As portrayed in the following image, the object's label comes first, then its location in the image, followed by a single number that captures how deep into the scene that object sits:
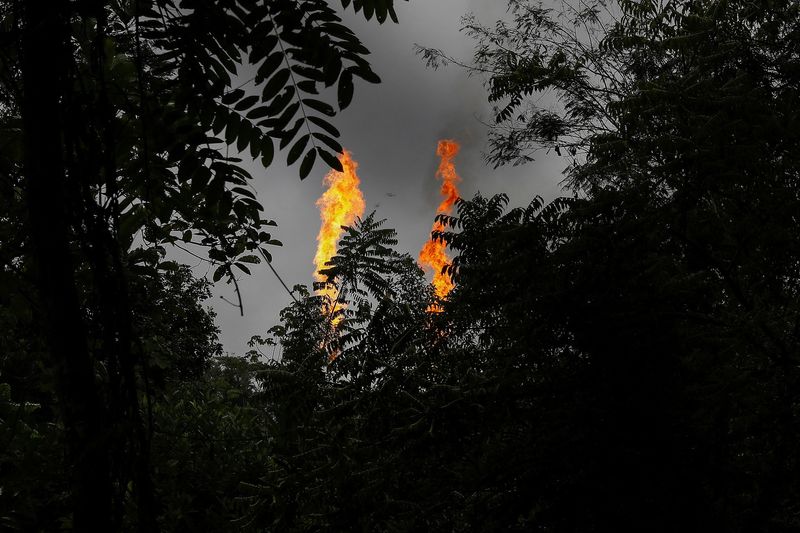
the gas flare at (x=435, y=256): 17.61
